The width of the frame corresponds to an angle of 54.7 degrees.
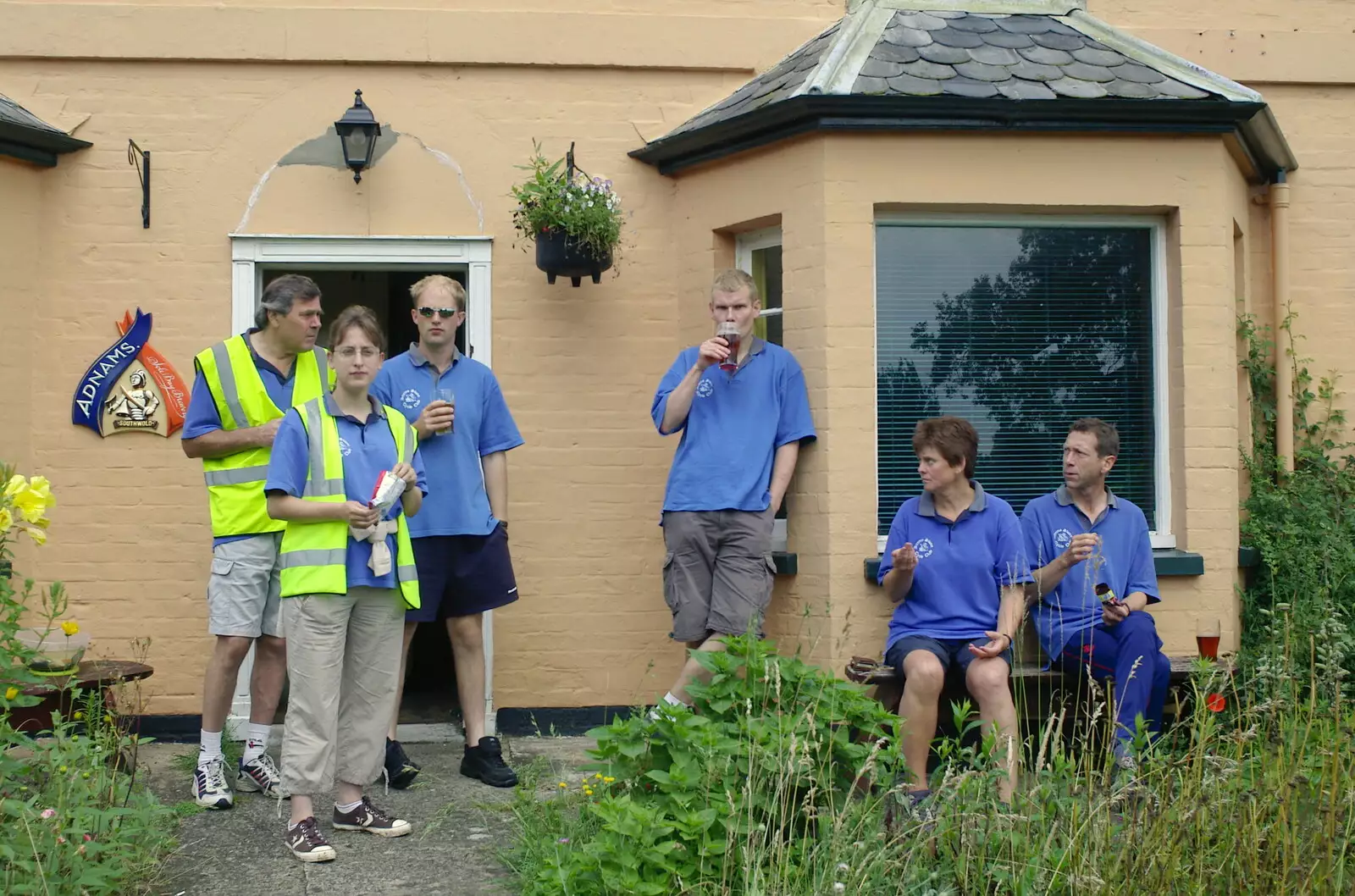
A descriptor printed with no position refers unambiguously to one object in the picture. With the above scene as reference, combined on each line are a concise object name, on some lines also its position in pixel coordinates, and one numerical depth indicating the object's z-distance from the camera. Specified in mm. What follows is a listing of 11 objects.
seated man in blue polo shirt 5078
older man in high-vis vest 4996
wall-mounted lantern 6137
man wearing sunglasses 5234
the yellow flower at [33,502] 3750
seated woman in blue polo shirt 5027
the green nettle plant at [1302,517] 5984
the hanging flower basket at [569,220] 5965
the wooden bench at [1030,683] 5055
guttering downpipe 6656
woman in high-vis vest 4289
